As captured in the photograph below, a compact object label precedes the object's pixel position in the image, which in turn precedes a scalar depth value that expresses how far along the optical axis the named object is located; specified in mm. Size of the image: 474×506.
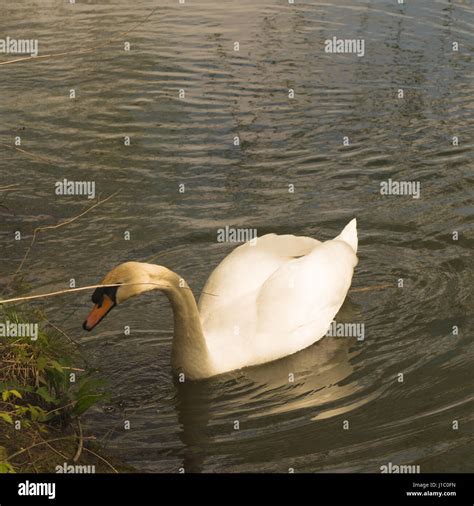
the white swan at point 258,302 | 6648
